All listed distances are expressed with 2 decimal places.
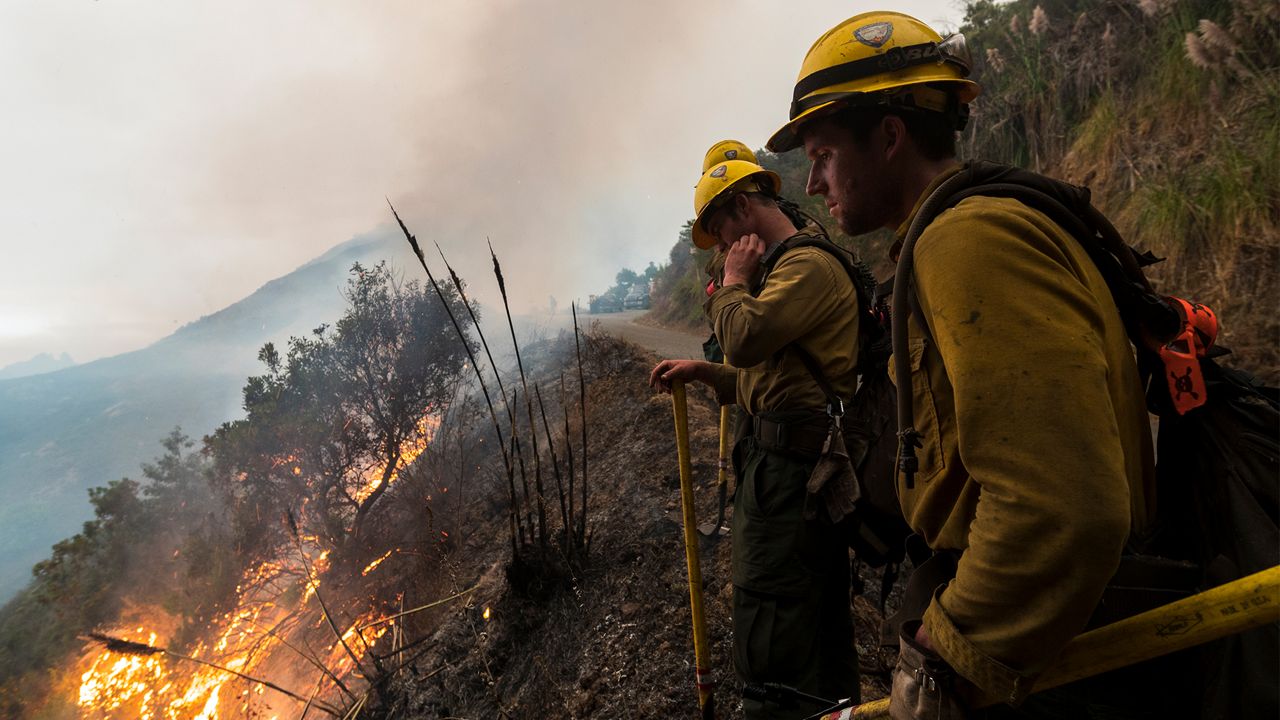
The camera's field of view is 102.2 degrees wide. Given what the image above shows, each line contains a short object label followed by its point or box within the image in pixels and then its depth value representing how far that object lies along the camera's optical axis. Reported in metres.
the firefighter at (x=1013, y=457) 0.79
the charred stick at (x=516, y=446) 3.72
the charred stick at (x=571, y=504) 3.77
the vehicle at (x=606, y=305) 39.03
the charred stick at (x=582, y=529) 4.11
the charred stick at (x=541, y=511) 3.73
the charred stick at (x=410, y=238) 2.64
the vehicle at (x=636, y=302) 36.47
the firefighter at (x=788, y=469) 1.98
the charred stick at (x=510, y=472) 3.66
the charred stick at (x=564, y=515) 3.82
